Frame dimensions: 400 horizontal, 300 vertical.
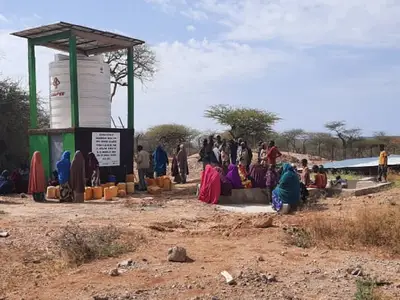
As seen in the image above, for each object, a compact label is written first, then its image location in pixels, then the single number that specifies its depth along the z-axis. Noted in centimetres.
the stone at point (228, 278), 508
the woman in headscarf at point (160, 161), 1664
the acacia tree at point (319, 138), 4163
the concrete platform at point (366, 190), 1255
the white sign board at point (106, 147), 1445
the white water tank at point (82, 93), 1476
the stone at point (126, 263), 578
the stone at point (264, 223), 839
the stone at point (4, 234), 740
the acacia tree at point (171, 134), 3928
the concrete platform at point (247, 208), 1074
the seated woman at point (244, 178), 1245
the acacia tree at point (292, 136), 4055
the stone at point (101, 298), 472
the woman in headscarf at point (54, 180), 1376
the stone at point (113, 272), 545
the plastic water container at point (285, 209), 1017
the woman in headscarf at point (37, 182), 1237
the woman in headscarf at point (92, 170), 1363
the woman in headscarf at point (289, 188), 1020
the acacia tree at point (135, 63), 3062
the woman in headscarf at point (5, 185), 1380
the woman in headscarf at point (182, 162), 1692
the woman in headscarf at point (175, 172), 1791
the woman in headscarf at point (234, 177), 1205
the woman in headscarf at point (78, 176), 1209
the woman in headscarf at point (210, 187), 1186
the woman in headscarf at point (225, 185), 1198
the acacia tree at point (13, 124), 1734
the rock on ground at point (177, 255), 589
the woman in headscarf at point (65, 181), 1220
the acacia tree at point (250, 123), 3534
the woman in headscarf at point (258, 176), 1240
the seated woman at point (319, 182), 1293
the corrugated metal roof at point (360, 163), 1994
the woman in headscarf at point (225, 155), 1571
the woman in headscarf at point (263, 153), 1388
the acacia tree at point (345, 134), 4199
